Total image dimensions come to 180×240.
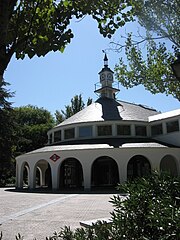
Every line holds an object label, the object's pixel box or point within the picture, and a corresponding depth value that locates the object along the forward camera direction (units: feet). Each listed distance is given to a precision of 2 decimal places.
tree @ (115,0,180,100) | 29.81
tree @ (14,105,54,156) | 145.61
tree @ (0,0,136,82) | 15.94
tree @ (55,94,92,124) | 167.71
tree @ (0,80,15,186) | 118.73
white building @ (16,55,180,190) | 75.77
